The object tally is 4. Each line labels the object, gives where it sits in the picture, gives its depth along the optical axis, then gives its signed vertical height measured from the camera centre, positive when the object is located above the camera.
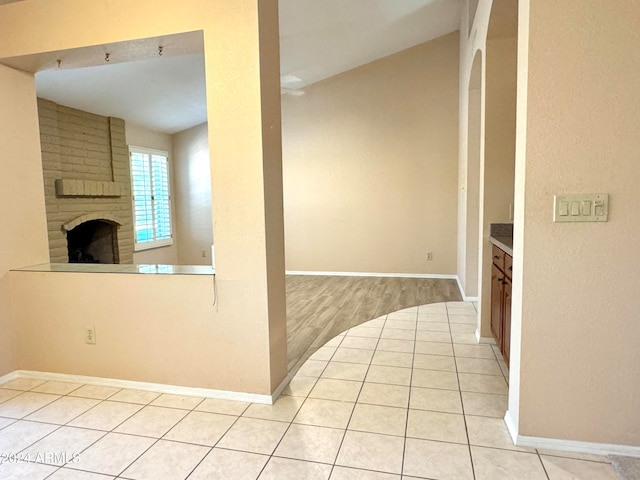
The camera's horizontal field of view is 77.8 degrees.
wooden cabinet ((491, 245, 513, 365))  2.55 -0.64
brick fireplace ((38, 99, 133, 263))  4.67 +0.43
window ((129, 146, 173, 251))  6.23 +0.32
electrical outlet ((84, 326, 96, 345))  2.64 -0.78
